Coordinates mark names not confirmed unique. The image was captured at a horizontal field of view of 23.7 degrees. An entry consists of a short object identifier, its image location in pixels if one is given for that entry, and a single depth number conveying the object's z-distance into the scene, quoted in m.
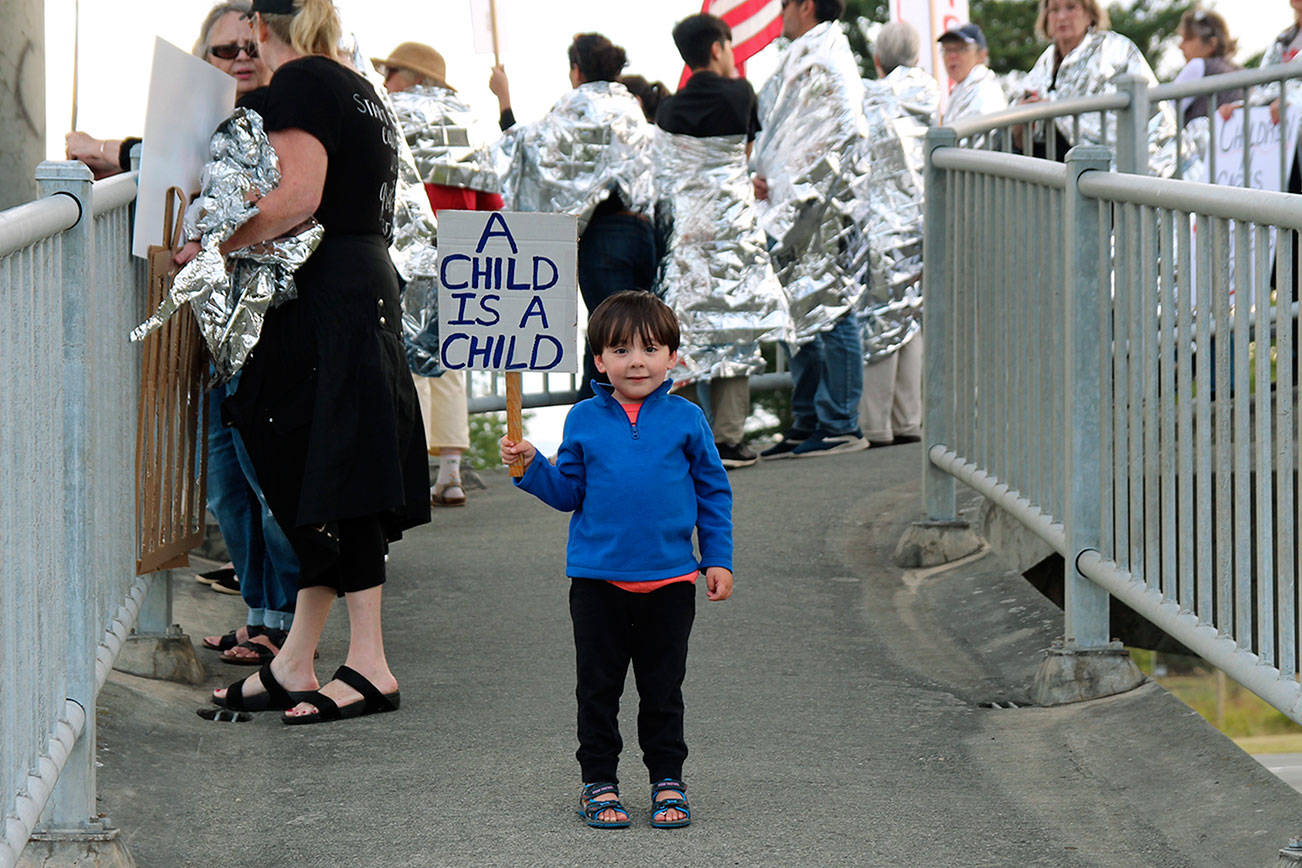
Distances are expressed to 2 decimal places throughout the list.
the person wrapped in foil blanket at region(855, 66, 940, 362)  15.32
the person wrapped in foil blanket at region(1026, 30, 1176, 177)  12.85
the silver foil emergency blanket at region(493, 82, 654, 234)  13.53
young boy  6.15
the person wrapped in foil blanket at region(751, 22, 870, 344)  14.02
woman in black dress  7.29
